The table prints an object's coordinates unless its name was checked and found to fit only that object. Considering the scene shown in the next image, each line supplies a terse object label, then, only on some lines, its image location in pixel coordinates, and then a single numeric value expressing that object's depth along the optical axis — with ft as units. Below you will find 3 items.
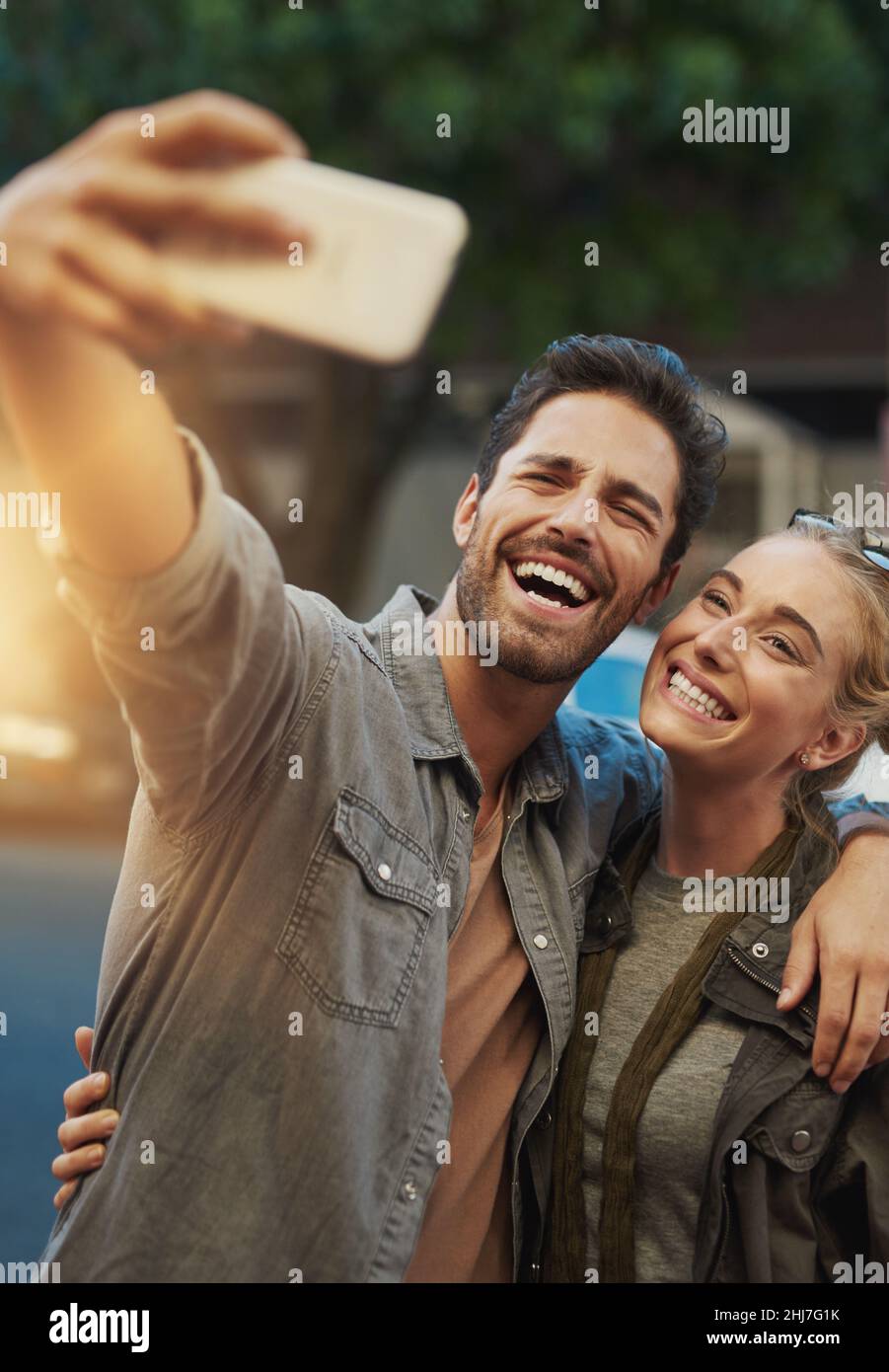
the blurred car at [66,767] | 23.80
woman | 6.70
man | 4.49
